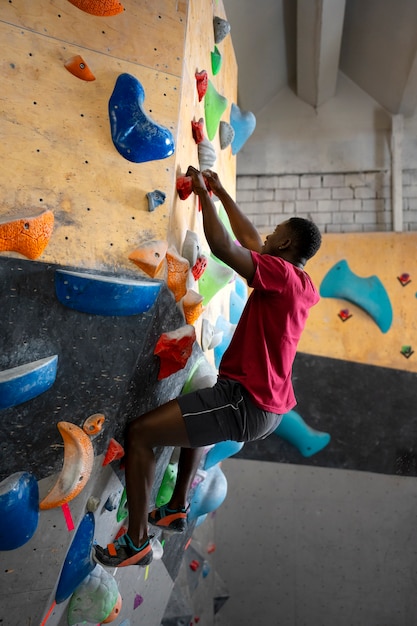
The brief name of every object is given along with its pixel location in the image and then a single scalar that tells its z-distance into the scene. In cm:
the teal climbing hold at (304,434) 427
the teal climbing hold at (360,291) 423
